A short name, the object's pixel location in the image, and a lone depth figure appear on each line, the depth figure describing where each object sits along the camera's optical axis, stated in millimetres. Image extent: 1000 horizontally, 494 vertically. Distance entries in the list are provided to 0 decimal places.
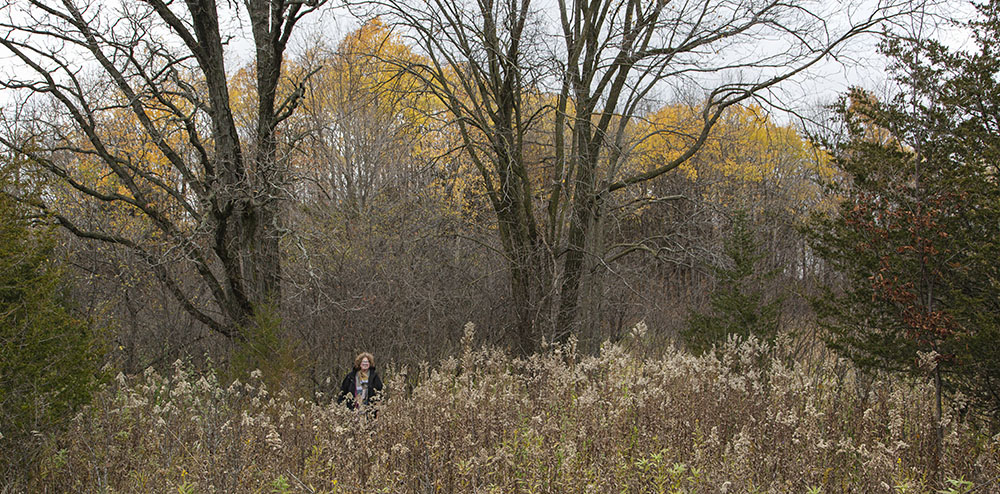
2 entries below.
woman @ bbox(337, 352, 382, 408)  8883
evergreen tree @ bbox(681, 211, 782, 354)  13414
